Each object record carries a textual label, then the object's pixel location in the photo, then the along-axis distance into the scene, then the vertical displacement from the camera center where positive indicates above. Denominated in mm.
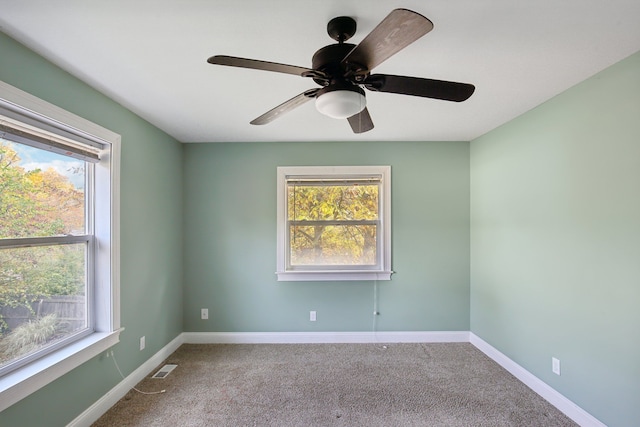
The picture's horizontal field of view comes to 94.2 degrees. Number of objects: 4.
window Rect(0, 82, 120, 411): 1628 -163
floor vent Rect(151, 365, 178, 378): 2723 -1453
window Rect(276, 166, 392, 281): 3502 -46
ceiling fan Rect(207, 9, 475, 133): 1223 +639
